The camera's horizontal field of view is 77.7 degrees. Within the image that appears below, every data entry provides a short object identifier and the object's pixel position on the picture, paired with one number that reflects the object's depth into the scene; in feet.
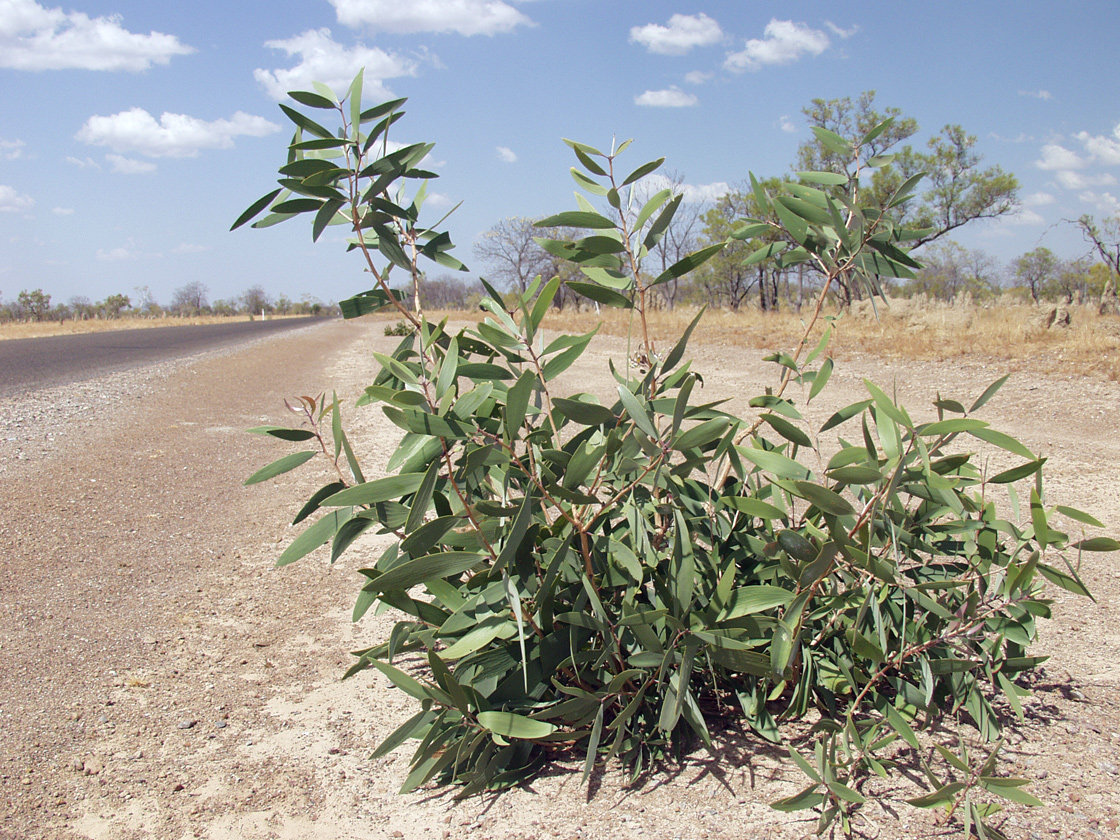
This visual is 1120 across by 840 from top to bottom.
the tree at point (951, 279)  109.29
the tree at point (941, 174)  69.51
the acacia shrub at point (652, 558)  3.94
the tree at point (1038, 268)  120.37
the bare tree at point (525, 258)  122.01
